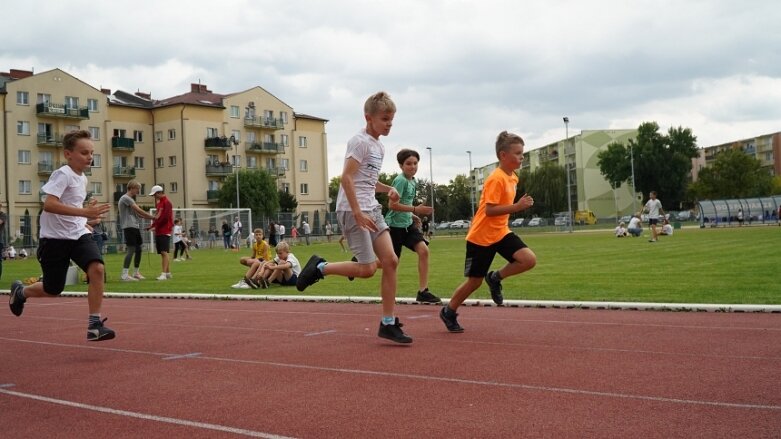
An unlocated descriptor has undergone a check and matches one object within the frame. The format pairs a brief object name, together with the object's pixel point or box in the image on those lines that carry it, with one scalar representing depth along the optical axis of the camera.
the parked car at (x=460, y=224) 100.03
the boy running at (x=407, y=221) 9.34
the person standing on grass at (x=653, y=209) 30.58
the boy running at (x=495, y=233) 7.11
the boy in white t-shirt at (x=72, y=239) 6.82
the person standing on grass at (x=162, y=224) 16.94
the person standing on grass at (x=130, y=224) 15.74
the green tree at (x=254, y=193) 75.69
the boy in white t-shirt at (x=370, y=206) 6.45
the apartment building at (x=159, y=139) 68.75
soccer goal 47.19
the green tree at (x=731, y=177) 96.25
